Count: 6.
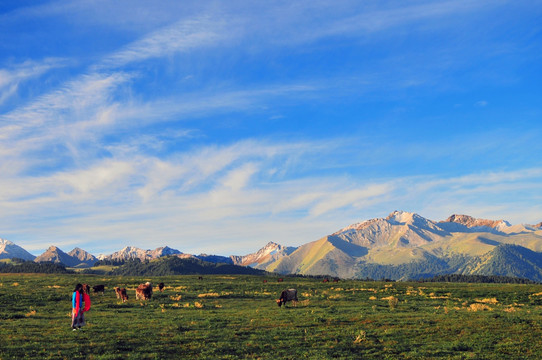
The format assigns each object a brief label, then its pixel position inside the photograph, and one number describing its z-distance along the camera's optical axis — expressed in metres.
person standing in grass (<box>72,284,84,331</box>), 27.97
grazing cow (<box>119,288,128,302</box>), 50.94
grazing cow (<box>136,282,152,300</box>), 52.66
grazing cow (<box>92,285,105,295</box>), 60.38
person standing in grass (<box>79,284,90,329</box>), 28.50
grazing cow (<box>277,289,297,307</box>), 47.21
